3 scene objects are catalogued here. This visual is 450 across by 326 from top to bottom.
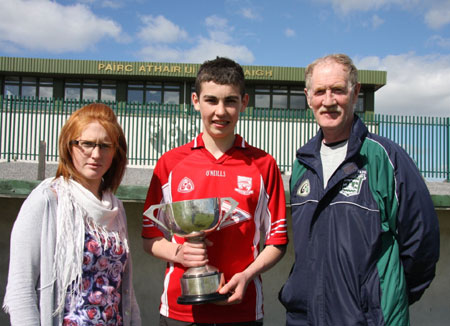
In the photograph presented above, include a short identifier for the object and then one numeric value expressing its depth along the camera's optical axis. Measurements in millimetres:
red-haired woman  1842
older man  2084
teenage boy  2307
